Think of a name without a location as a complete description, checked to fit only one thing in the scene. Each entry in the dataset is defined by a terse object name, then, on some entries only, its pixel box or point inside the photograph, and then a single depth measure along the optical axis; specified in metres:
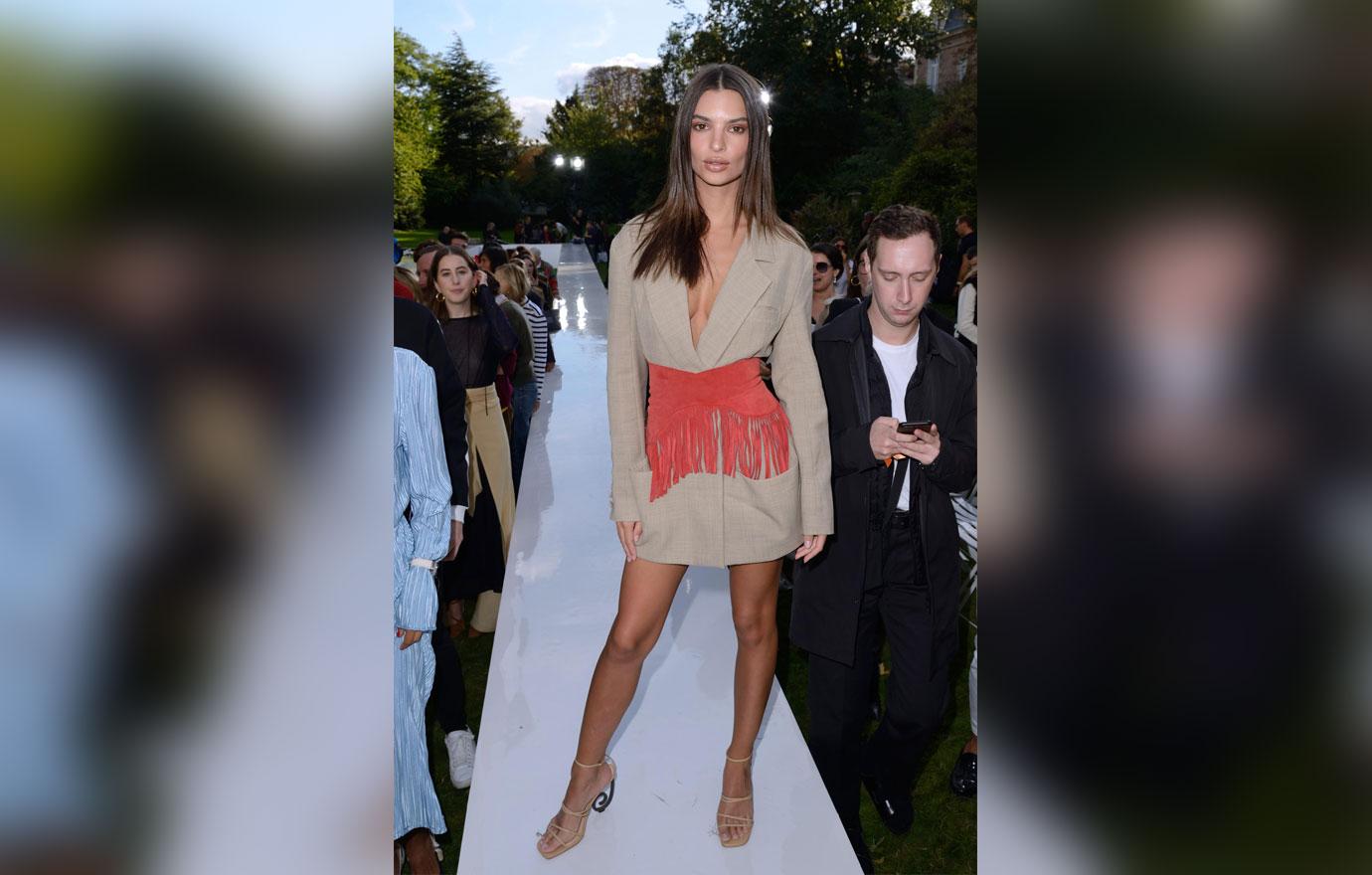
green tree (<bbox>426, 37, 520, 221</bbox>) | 52.84
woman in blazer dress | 2.38
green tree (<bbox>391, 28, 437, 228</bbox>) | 37.94
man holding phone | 2.85
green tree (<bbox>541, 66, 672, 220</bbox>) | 44.75
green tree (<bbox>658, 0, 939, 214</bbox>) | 36.34
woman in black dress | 4.99
